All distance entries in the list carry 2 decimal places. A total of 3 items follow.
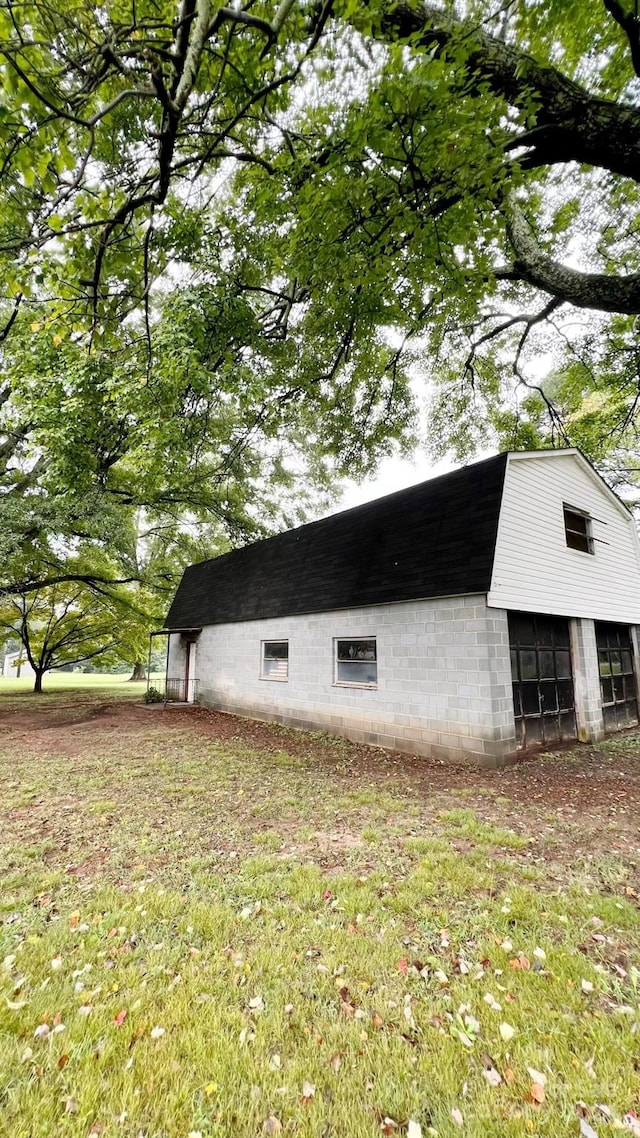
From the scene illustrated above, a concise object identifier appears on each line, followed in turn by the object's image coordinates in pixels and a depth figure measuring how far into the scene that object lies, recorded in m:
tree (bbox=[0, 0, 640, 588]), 3.56
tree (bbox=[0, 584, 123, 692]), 19.75
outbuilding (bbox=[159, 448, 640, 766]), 7.61
